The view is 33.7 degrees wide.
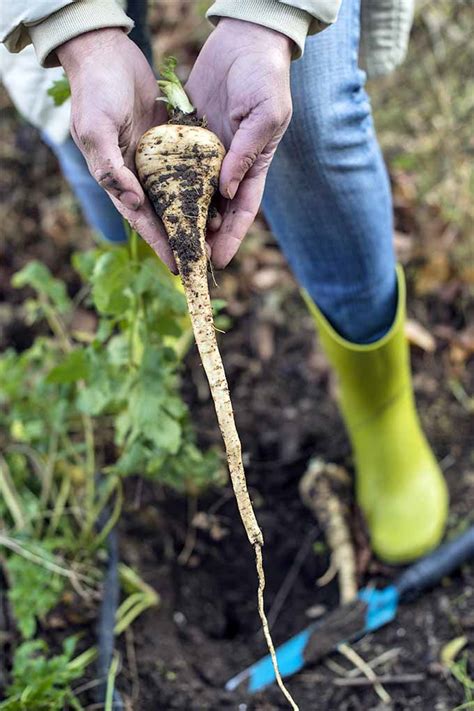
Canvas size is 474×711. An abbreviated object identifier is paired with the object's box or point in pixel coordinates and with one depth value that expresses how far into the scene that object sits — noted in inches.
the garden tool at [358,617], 62.7
